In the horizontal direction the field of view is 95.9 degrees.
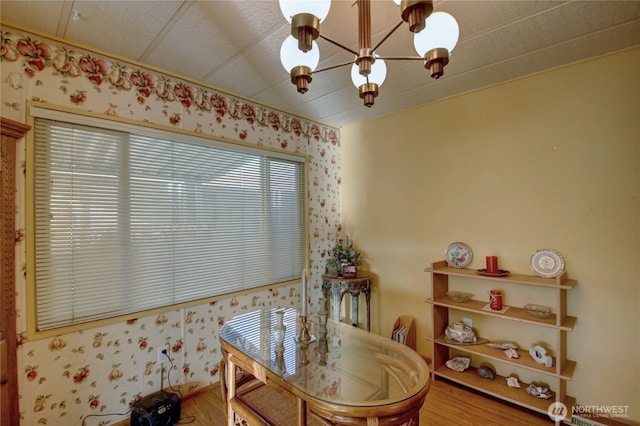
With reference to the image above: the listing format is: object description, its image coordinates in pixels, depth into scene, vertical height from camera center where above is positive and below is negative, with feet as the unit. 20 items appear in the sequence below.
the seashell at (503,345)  7.59 -3.63
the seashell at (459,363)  8.21 -4.44
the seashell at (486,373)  7.80 -4.44
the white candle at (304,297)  5.31 -1.64
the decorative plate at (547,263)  7.04 -1.35
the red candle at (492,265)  7.73 -1.49
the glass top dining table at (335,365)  3.84 -2.59
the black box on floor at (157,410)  6.22 -4.35
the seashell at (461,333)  8.05 -3.48
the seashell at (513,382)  7.45 -4.50
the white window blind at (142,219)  5.95 -0.12
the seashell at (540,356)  6.84 -3.58
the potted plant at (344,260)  10.43 -1.81
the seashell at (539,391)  6.94 -4.45
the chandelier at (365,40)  3.00 +2.22
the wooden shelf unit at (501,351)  6.52 -3.67
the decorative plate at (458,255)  8.55 -1.35
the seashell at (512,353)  7.21 -3.63
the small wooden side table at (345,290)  10.00 -2.79
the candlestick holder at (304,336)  5.76 -2.52
